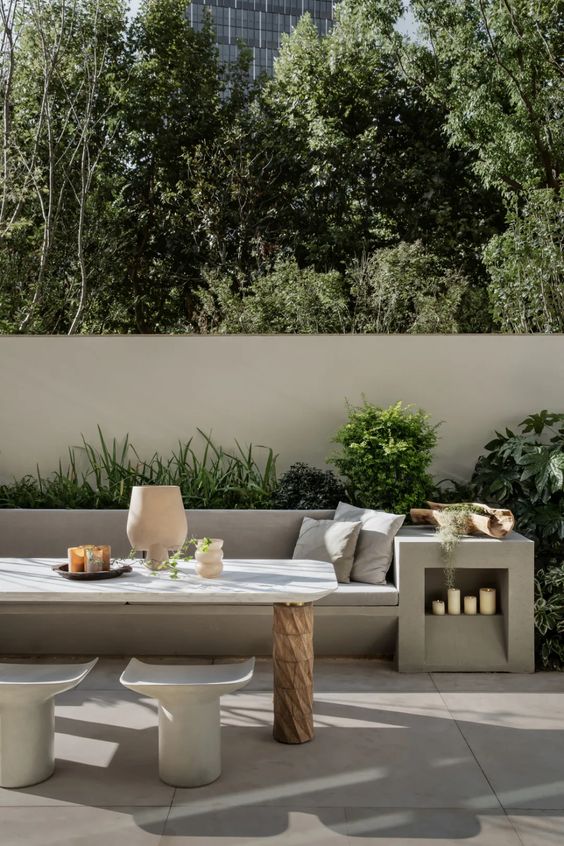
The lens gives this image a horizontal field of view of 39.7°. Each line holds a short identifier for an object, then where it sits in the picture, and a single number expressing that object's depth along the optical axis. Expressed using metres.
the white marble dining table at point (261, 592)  2.67
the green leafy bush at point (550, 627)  4.15
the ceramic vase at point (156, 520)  2.99
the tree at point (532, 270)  6.48
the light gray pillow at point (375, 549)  4.26
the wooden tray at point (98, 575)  2.88
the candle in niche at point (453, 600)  4.22
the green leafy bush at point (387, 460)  4.73
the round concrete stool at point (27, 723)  2.67
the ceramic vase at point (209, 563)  2.92
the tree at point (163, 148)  8.19
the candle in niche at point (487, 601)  4.22
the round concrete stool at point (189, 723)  2.68
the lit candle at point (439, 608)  4.21
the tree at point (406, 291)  7.61
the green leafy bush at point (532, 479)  4.50
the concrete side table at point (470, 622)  4.11
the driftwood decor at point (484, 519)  4.21
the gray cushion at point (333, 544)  4.26
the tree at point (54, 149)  7.99
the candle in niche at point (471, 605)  4.22
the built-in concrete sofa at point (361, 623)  4.12
